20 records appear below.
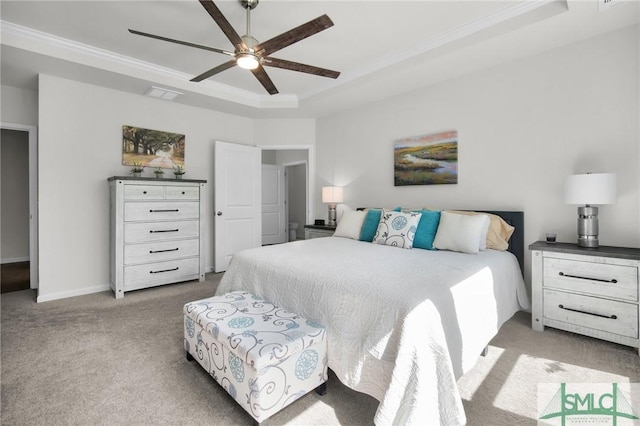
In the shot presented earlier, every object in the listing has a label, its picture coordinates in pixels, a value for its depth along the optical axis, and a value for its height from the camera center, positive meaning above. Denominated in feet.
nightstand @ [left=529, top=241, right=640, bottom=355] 7.14 -2.03
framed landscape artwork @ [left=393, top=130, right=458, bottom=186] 11.39 +2.02
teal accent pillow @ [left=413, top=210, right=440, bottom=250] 9.13 -0.60
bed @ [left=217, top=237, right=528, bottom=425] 4.42 -1.81
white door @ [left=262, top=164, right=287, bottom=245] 23.15 +0.43
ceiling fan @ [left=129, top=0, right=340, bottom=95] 6.23 +3.83
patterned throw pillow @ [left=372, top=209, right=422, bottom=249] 9.32 -0.58
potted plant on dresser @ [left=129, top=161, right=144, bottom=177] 12.53 +1.81
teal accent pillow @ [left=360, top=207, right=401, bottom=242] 10.68 -0.50
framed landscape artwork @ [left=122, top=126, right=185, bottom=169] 12.86 +2.85
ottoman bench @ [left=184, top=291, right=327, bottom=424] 4.72 -2.37
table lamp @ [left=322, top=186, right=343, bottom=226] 14.52 +0.77
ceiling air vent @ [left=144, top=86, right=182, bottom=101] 12.23 +4.95
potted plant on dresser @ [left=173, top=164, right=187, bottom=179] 13.39 +1.86
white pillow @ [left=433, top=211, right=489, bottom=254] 8.42 -0.65
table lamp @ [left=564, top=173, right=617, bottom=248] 7.54 +0.35
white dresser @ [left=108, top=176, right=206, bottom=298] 11.30 -0.78
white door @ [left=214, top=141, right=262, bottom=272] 15.07 +0.63
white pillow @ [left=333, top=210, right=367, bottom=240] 11.18 -0.52
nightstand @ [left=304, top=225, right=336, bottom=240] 13.94 -0.92
